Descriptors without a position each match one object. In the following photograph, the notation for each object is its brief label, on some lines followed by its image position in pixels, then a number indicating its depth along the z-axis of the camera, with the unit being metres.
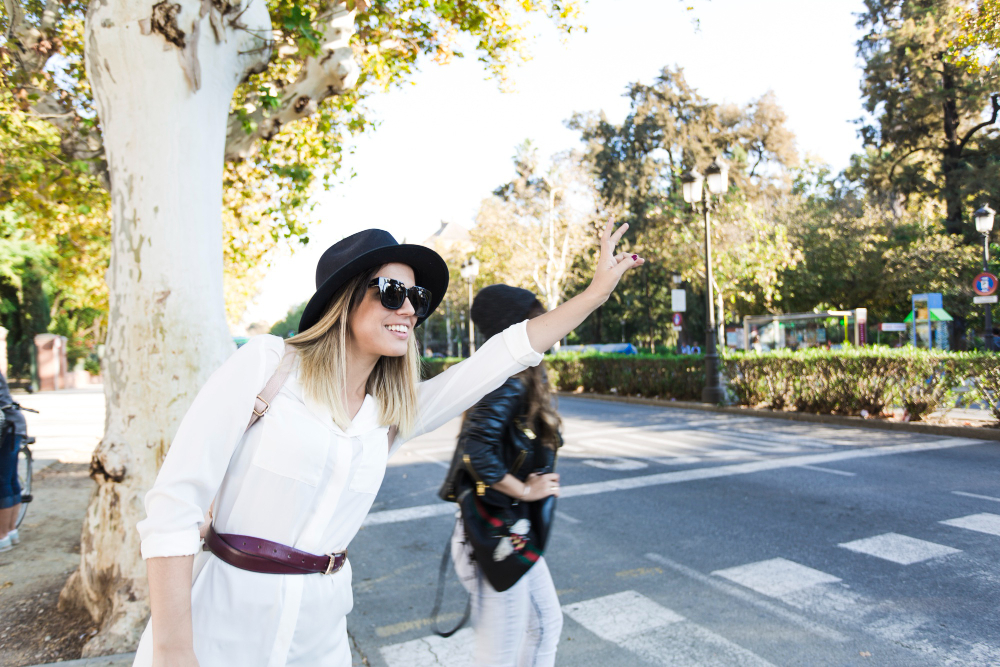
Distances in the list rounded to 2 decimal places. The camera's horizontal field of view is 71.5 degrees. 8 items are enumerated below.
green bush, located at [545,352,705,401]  17.48
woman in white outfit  1.41
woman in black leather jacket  2.62
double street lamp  15.98
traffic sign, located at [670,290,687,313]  21.50
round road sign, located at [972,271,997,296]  15.29
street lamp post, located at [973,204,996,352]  17.98
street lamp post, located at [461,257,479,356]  27.03
